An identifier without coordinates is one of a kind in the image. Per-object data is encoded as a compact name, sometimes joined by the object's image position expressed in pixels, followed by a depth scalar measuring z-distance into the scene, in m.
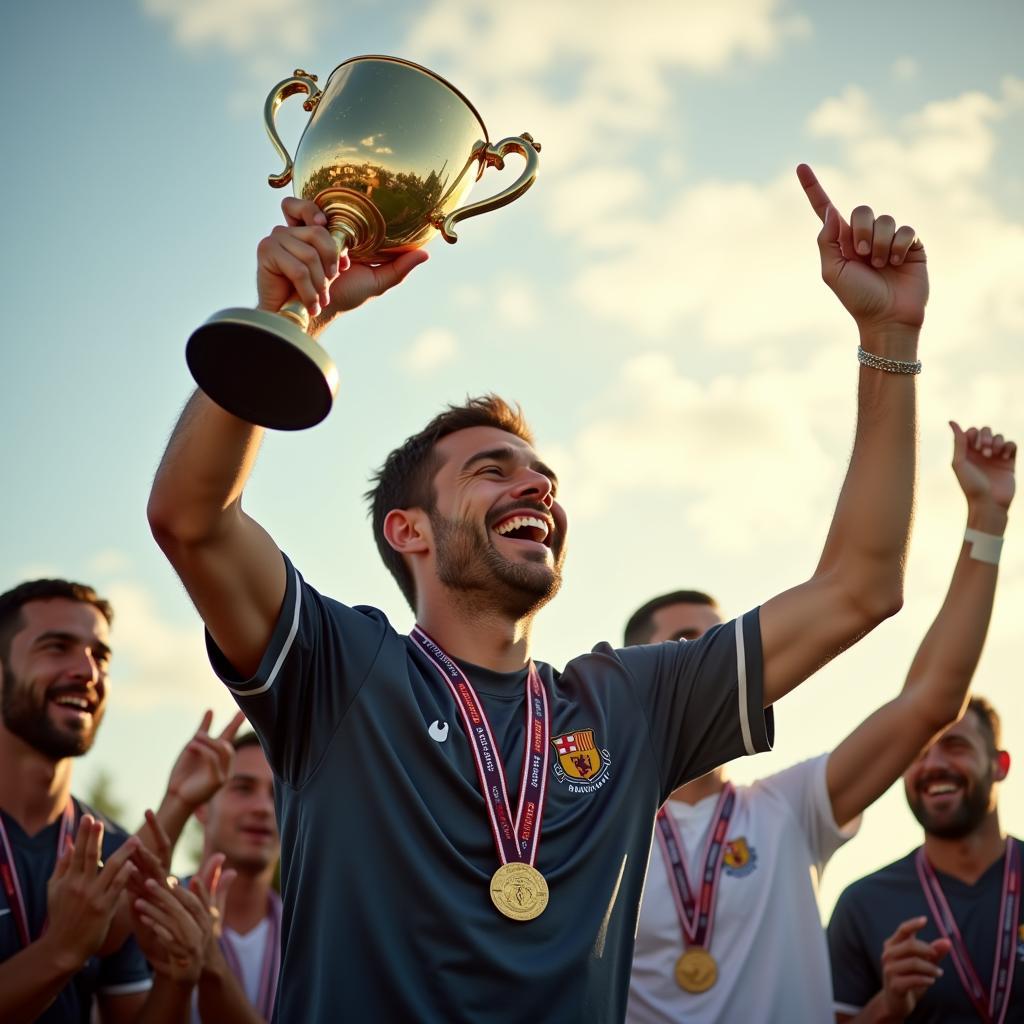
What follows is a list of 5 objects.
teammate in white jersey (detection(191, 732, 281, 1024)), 6.70
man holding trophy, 2.74
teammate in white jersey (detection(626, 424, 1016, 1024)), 4.82
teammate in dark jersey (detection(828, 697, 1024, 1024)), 5.60
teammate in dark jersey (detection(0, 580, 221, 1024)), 4.80
